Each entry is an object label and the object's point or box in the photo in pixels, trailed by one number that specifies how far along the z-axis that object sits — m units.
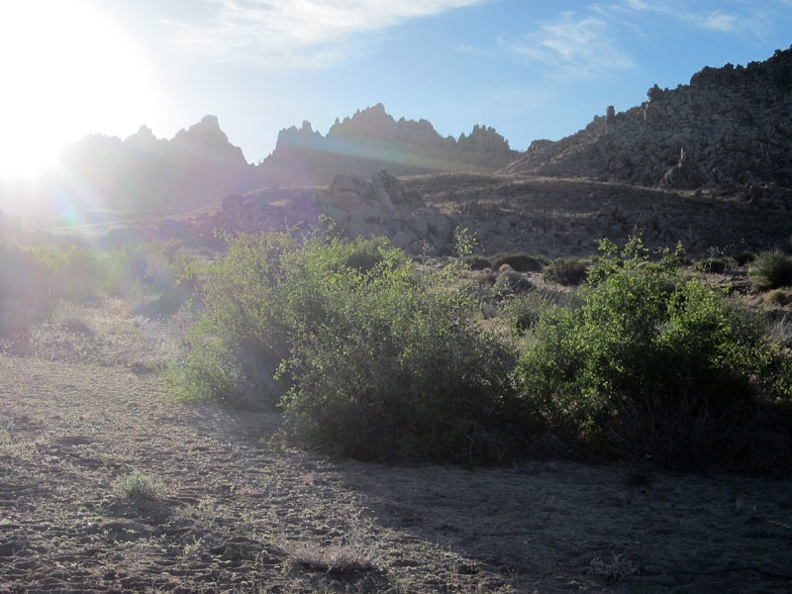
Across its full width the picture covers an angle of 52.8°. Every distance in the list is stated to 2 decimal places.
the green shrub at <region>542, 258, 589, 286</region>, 28.19
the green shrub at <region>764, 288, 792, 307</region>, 20.31
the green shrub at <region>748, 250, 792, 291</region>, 23.11
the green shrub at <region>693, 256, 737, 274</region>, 27.32
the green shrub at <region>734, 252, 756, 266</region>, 31.55
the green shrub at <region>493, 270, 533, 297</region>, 24.84
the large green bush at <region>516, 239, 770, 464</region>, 8.68
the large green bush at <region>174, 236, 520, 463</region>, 8.98
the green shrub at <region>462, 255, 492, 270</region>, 34.85
